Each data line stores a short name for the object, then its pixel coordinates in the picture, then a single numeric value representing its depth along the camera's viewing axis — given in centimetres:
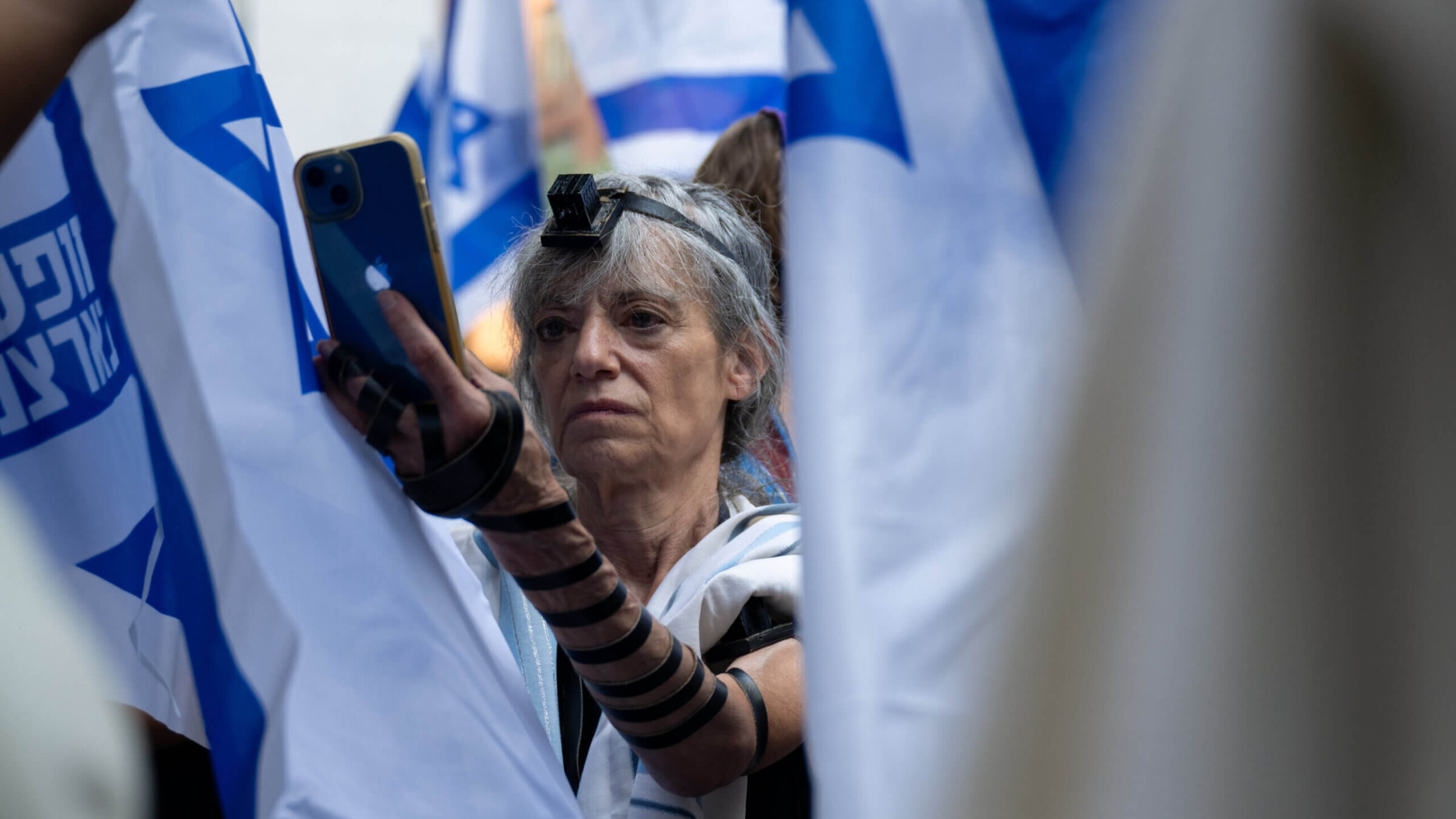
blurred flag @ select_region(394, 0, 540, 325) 522
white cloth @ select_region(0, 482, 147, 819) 150
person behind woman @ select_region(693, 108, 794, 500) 322
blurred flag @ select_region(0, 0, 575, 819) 233
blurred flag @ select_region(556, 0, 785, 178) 448
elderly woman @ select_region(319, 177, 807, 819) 242
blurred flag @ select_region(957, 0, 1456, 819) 148
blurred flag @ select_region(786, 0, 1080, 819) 214
